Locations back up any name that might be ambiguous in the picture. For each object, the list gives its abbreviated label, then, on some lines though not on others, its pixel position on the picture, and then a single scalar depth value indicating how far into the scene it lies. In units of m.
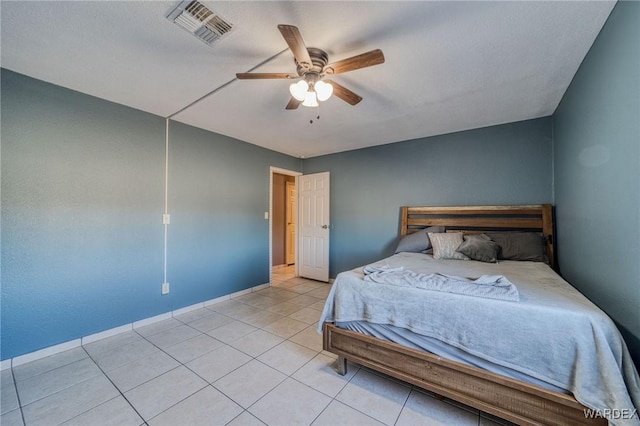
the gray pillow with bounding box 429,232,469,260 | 2.89
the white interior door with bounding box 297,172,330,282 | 4.70
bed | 1.18
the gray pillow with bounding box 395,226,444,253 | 3.30
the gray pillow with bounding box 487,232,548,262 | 2.69
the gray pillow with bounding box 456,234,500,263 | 2.71
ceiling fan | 1.53
